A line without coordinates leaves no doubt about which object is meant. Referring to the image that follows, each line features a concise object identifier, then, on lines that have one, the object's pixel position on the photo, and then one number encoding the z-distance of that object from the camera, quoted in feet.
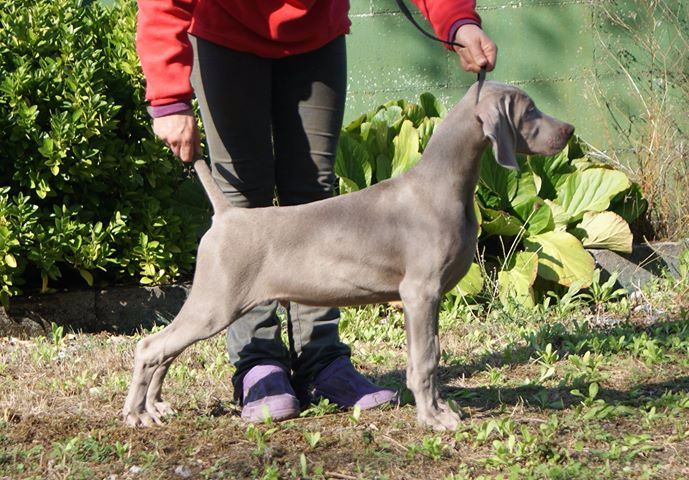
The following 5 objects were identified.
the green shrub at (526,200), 39.99
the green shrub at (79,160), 37.17
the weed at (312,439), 24.59
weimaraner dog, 24.68
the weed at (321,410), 27.37
